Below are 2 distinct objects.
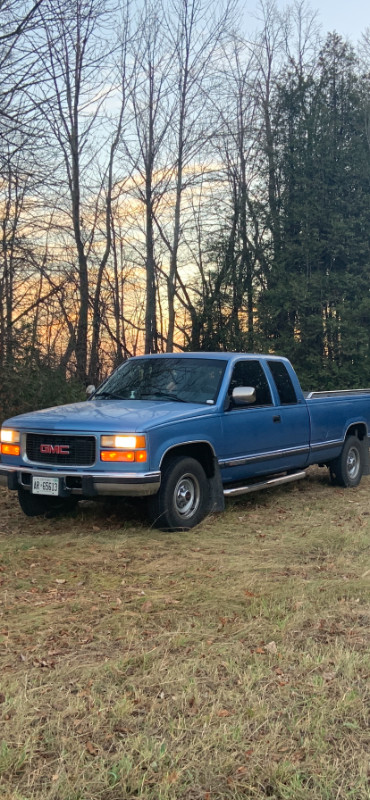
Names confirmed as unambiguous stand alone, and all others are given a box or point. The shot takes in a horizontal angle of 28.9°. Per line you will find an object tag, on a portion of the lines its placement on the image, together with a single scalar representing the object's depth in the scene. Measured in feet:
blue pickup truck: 22.54
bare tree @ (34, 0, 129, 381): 62.28
